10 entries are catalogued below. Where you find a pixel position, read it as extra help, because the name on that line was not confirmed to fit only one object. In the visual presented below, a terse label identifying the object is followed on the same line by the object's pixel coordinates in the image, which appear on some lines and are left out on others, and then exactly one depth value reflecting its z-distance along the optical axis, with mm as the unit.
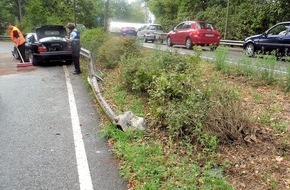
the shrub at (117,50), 11047
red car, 18844
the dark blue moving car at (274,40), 13750
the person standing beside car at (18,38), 13883
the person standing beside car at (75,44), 11117
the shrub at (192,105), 4621
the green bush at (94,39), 13812
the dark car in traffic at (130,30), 31402
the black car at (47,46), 13156
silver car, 27559
